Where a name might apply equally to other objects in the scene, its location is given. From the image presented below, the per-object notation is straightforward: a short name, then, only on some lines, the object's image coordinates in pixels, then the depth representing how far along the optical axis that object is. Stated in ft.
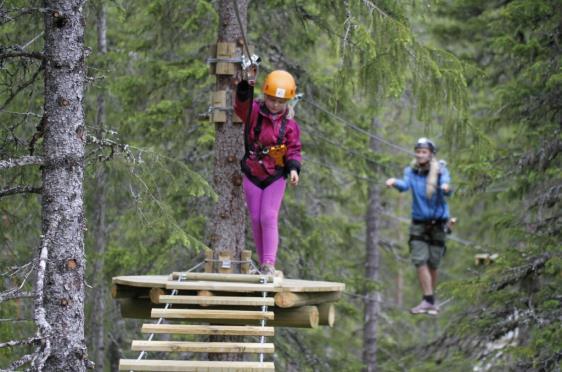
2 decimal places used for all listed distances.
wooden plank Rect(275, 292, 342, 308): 50.60
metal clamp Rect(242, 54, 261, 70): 55.06
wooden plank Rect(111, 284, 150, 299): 54.39
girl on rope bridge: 56.95
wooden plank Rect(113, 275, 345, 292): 50.29
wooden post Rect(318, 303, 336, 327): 56.65
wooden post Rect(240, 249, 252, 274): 59.98
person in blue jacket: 72.33
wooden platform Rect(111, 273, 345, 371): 44.50
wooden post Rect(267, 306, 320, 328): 53.67
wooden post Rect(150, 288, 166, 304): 51.80
